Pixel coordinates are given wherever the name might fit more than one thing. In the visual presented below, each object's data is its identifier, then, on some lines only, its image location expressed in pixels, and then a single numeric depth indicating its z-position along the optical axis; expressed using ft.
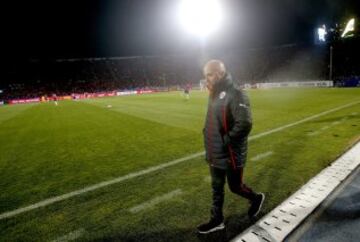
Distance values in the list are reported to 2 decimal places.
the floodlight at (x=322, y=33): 157.84
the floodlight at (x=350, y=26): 114.85
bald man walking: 9.71
